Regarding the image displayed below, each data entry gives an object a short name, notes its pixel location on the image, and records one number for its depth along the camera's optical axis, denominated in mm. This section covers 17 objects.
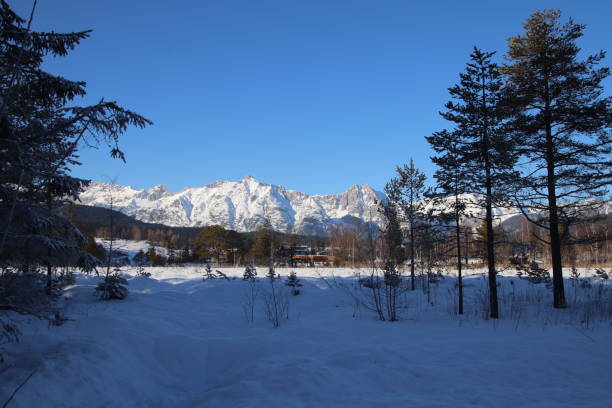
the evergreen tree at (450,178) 10922
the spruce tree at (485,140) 10570
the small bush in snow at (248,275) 15809
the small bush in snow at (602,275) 14777
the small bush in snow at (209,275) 17141
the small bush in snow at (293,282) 14807
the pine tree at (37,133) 4762
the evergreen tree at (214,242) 46281
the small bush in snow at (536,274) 14227
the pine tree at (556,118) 10727
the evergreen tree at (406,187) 17859
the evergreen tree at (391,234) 8188
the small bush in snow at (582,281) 14072
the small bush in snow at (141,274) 18119
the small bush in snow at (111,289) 11335
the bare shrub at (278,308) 8834
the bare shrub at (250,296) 10159
